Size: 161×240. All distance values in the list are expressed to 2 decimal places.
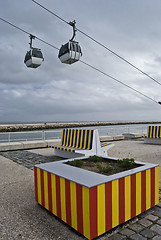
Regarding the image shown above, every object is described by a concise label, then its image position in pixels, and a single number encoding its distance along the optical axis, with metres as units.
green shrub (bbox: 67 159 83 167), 2.95
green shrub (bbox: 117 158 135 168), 2.84
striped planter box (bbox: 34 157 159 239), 2.01
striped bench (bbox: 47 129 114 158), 5.63
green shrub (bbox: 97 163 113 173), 2.67
